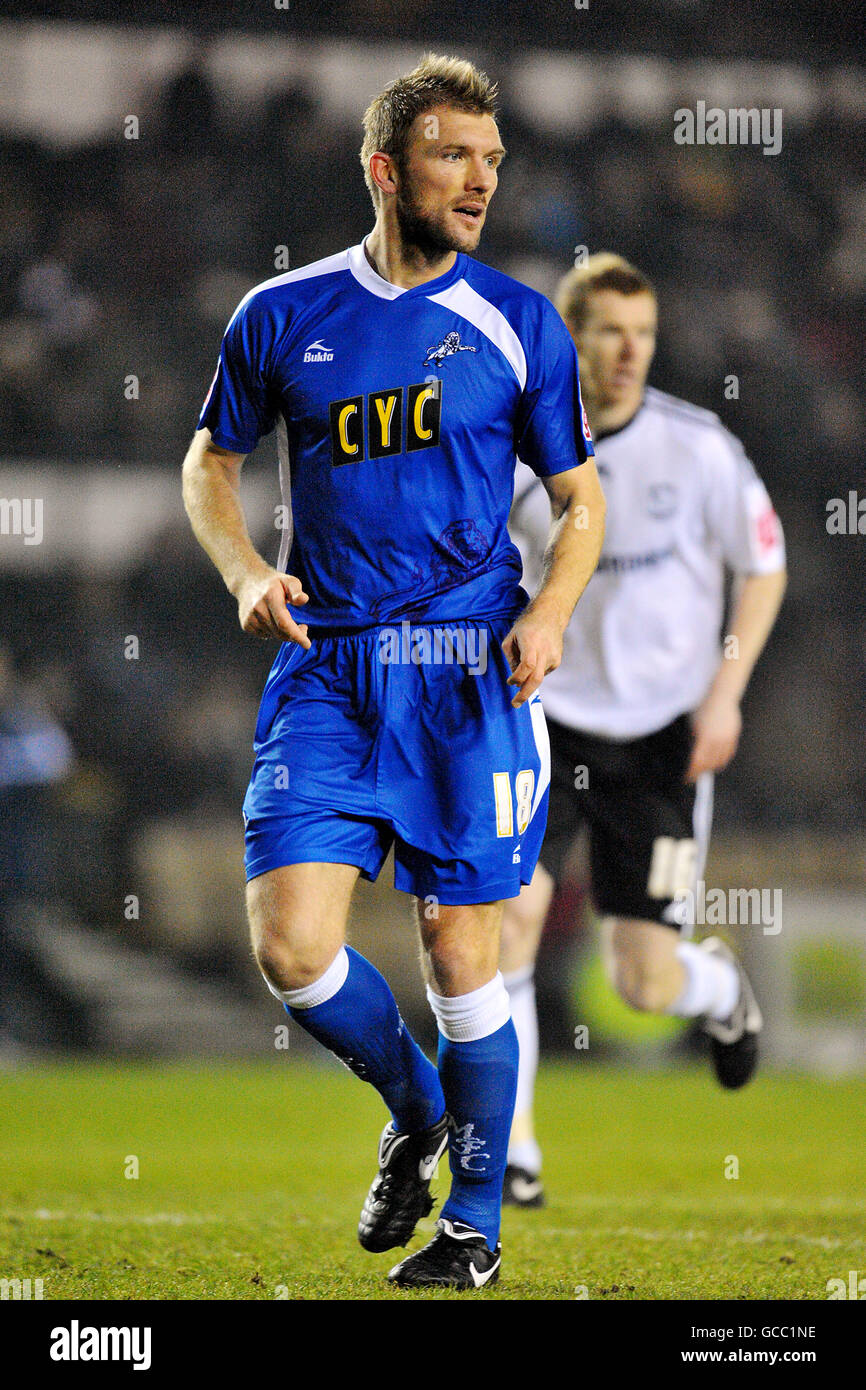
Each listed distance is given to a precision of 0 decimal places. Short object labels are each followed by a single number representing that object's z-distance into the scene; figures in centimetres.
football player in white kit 859
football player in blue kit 541
